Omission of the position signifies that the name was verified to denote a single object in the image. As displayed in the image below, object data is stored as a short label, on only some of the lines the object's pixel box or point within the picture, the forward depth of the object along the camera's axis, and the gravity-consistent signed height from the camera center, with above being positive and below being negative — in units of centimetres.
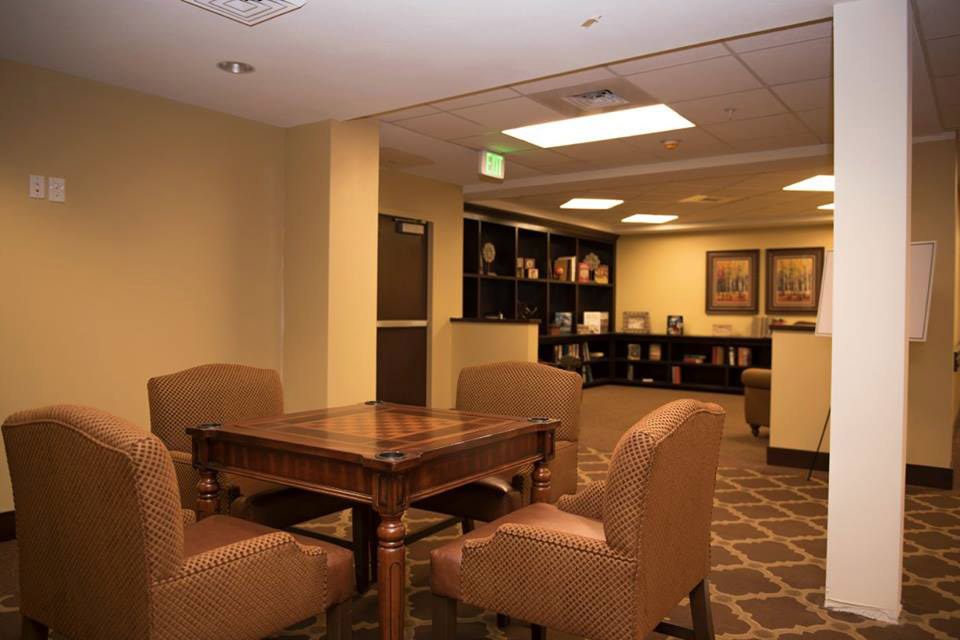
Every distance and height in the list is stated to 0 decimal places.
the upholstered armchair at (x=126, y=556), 171 -68
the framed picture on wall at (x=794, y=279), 1053 +47
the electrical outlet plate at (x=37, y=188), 405 +66
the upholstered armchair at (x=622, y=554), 186 -71
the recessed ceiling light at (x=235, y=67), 404 +138
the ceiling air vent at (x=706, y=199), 857 +136
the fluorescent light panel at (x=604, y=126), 522 +144
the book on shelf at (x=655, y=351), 1169 -72
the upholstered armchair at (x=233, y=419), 289 -55
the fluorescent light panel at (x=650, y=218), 1027 +136
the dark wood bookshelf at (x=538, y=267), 898 +55
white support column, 294 +2
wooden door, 725 -5
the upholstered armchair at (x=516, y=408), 294 -50
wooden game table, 209 -51
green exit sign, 632 +130
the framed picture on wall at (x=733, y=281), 1103 +45
